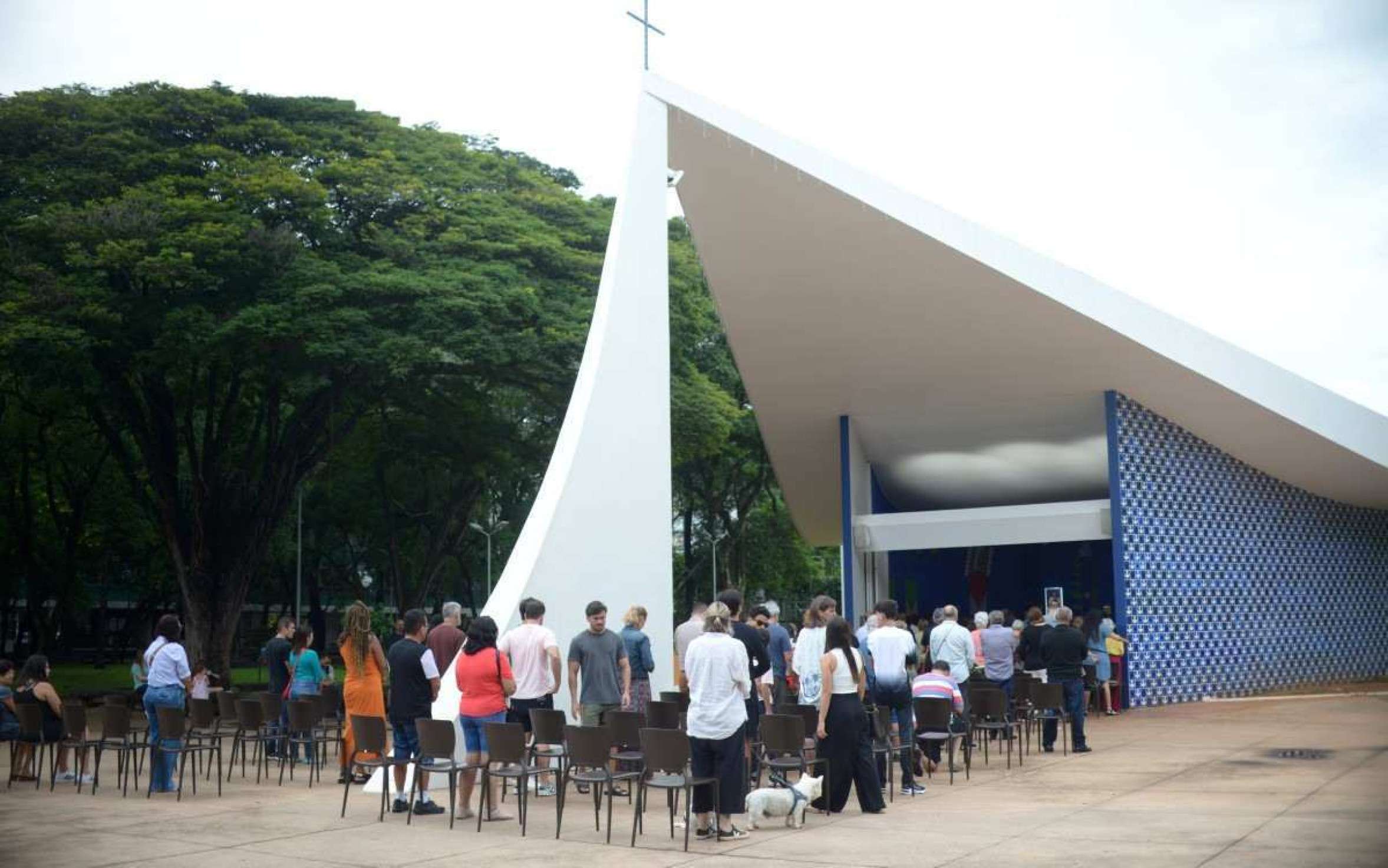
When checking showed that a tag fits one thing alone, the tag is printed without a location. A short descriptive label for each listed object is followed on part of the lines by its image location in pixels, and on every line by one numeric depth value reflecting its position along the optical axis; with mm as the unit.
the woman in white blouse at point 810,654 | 10164
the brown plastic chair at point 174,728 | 10211
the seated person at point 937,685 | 10461
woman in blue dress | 16594
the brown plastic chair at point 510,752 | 8172
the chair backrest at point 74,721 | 11062
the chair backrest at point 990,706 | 11227
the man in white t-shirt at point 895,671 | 9750
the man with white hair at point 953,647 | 11438
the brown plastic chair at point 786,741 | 8523
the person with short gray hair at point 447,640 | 10516
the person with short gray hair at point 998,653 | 13109
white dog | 8188
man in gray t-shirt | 9586
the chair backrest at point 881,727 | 9680
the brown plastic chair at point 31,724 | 11102
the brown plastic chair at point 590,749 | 8023
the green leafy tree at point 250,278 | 18109
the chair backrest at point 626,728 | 9016
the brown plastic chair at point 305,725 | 10875
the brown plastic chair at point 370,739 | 9008
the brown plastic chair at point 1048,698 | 11719
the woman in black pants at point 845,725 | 8547
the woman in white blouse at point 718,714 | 7902
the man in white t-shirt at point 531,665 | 9656
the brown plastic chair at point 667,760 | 7746
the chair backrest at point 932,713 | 10172
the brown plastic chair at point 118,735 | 10609
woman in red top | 8797
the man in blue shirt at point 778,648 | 11359
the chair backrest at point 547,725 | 9328
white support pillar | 12148
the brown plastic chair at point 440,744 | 8477
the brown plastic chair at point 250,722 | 11305
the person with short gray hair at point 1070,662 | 12164
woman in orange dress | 9656
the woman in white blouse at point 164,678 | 10664
